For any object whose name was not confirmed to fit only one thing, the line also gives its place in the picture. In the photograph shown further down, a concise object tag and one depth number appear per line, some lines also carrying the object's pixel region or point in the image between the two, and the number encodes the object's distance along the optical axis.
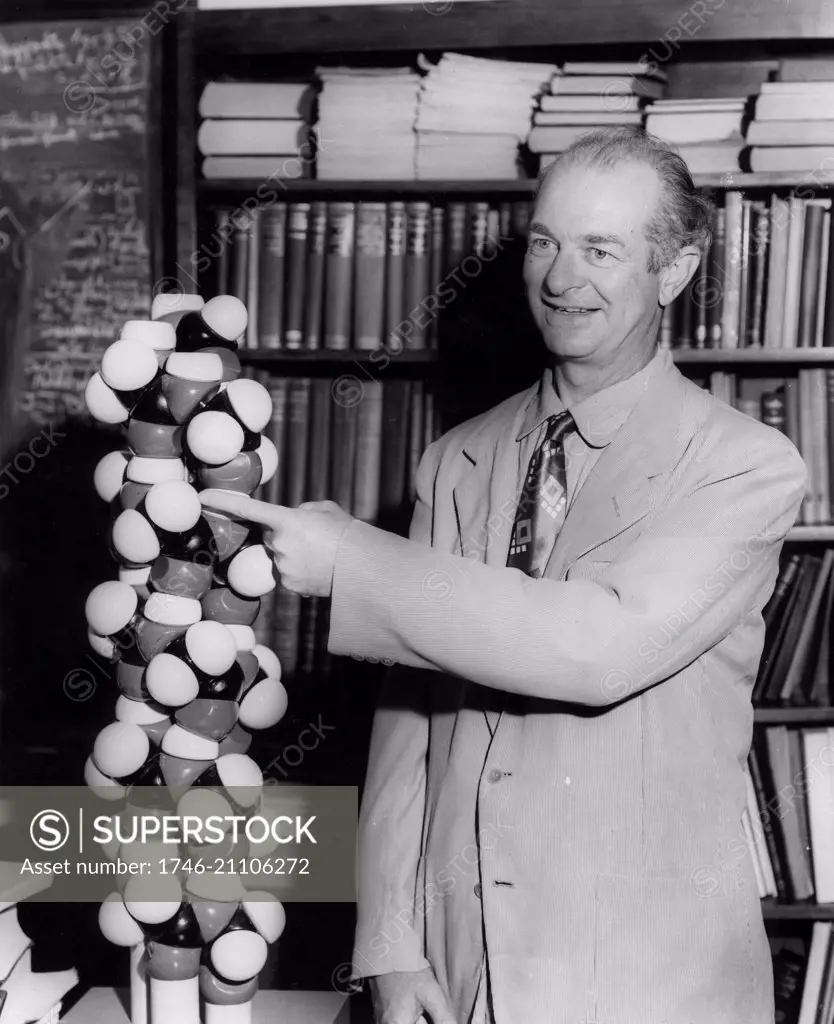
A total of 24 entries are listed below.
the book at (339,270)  2.11
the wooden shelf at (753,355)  2.00
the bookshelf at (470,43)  1.97
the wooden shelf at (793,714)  2.03
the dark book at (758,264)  2.04
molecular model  1.20
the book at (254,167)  2.12
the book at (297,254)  2.11
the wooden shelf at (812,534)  2.00
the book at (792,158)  2.01
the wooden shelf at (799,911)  2.04
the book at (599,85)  2.04
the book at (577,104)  2.04
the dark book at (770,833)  2.06
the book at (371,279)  2.10
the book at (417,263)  2.10
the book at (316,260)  2.11
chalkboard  2.23
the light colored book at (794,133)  2.01
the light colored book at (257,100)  2.12
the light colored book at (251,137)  2.12
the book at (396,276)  2.10
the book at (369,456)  2.14
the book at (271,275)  2.12
